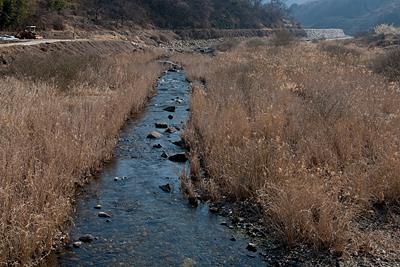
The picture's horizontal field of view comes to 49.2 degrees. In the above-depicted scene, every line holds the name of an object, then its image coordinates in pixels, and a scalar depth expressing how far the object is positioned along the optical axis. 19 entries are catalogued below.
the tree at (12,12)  43.19
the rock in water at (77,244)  6.72
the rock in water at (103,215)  7.87
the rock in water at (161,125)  15.17
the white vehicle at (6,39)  30.57
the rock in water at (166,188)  9.33
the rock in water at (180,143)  12.91
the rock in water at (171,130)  14.61
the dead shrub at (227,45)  55.56
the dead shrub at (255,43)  48.84
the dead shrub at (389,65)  18.82
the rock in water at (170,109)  18.06
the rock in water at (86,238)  6.91
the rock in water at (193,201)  8.55
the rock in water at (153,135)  13.75
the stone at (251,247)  6.83
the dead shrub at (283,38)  48.86
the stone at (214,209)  8.21
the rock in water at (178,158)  11.48
